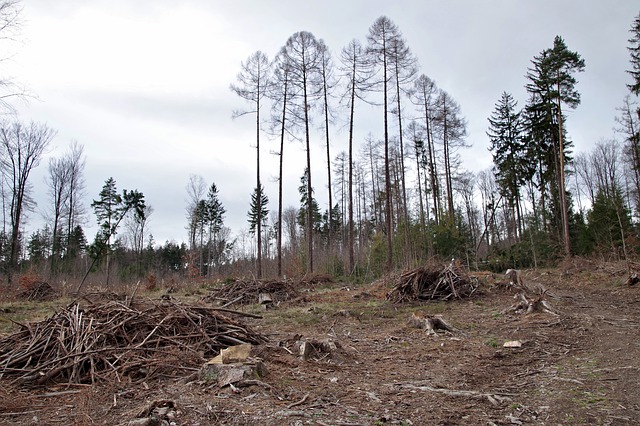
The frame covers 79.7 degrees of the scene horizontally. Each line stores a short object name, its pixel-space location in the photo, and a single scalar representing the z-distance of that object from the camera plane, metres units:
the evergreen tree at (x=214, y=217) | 45.69
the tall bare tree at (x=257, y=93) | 23.80
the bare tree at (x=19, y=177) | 27.69
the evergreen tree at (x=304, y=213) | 41.21
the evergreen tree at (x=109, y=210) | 26.21
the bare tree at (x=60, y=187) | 33.66
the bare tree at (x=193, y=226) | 41.62
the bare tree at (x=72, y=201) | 34.53
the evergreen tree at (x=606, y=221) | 22.05
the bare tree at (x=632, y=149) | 23.76
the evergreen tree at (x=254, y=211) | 42.56
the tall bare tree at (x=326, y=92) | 23.57
